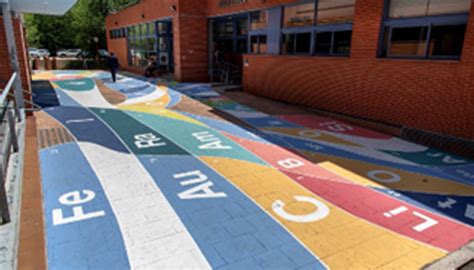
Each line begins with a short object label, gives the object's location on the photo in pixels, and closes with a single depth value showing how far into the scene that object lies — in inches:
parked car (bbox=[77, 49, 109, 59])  1518.2
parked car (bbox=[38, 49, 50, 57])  1729.6
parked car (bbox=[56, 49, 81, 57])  1871.1
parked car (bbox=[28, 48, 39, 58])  1598.1
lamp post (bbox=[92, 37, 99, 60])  1491.4
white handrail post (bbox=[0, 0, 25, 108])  362.6
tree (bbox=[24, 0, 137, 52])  1544.0
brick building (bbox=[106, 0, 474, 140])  319.0
